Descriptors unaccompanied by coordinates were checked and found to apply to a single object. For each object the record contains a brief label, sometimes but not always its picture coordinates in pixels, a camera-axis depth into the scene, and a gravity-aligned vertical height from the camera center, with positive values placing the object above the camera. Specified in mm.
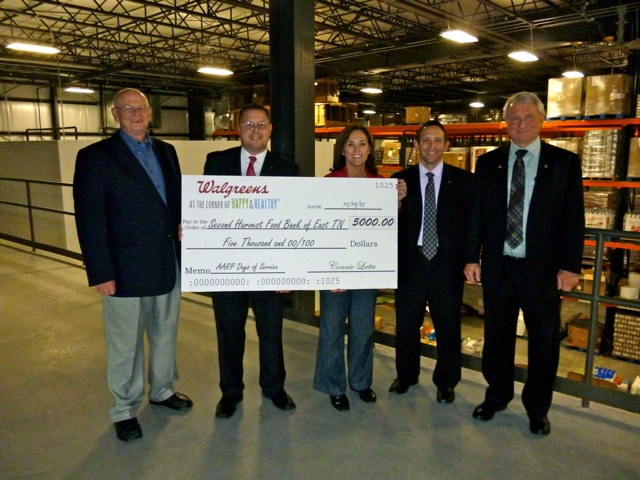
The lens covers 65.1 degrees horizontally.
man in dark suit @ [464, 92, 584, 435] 2268 -355
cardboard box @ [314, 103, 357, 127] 10648 +1073
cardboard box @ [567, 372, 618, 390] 5406 -2358
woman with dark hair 2633 -851
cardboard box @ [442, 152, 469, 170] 8547 +109
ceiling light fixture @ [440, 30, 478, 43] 8781 +2276
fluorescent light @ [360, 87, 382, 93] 17031 +2545
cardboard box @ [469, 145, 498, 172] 8281 +208
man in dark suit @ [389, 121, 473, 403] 2537 -435
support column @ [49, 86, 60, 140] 17484 +2006
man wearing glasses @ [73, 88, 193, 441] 2246 -328
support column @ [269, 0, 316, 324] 3670 +611
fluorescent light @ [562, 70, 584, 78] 13916 +2545
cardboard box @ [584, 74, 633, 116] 6578 +919
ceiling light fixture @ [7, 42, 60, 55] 8805 +2043
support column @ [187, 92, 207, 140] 20375 +1975
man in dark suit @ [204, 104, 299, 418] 2514 -765
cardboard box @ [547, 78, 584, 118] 6922 +938
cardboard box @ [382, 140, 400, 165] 9922 +223
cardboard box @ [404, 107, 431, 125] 10203 +1002
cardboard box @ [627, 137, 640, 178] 6512 +89
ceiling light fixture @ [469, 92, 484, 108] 21759 +2642
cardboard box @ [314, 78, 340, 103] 10867 +1590
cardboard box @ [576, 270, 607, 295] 6902 -1642
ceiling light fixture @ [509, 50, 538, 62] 10484 +2296
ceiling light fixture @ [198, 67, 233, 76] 11789 +2230
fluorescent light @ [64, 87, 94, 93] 15133 +2268
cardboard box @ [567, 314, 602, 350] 7008 -2355
